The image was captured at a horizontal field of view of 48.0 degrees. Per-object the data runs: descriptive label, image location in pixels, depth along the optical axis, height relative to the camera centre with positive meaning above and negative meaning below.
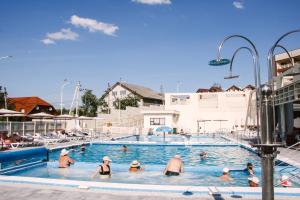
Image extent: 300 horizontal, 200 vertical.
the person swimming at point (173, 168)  12.74 -1.84
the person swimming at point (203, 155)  19.19 -2.06
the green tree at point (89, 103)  67.44 +3.44
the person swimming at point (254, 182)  10.02 -1.88
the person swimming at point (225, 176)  12.07 -2.06
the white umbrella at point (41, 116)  26.80 +0.36
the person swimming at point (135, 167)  13.55 -1.91
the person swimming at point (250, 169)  12.32 -1.89
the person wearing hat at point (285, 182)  8.85 -1.76
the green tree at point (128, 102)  66.75 +3.51
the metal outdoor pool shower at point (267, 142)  3.78 -0.26
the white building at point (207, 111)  46.12 +1.10
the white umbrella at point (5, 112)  21.39 +0.56
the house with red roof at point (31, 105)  64.38 +3.13
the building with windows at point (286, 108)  17.48 +0.78
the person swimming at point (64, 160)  14.47 -1.74
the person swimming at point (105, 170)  12.26 -1.81
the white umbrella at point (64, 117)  30.12 +0.29
